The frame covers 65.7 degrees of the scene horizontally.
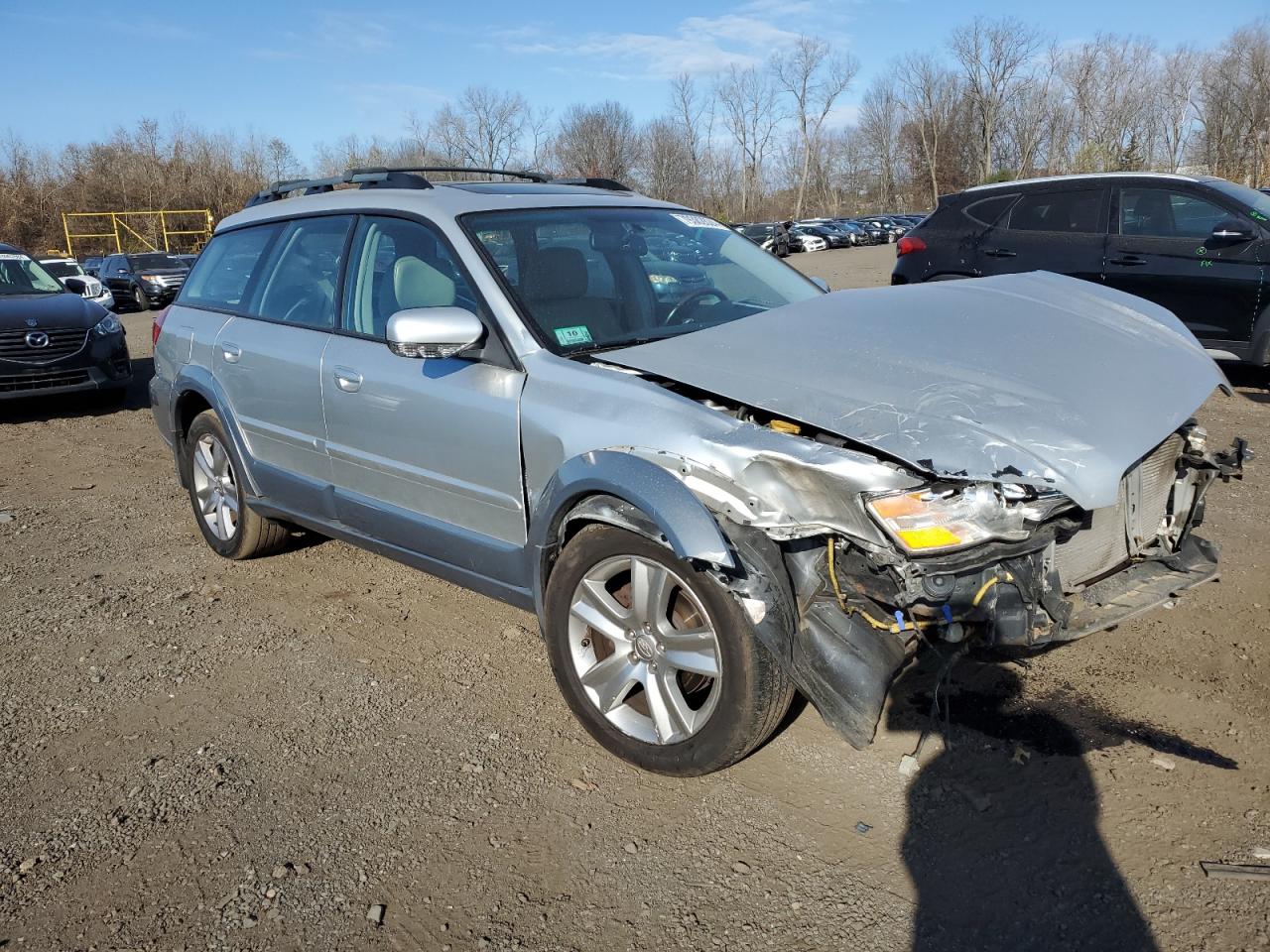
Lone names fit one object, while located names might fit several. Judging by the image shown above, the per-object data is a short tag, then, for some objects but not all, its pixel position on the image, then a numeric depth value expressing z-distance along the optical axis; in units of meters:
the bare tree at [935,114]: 78.94
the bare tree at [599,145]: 61.78
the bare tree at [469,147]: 55.97
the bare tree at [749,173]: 84.75
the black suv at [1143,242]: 7.68
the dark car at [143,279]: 23.94
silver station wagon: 2.62
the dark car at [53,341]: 9.34
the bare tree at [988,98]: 73.88
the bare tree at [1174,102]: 66.50
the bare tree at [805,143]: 83.75
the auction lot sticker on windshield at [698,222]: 4.50
